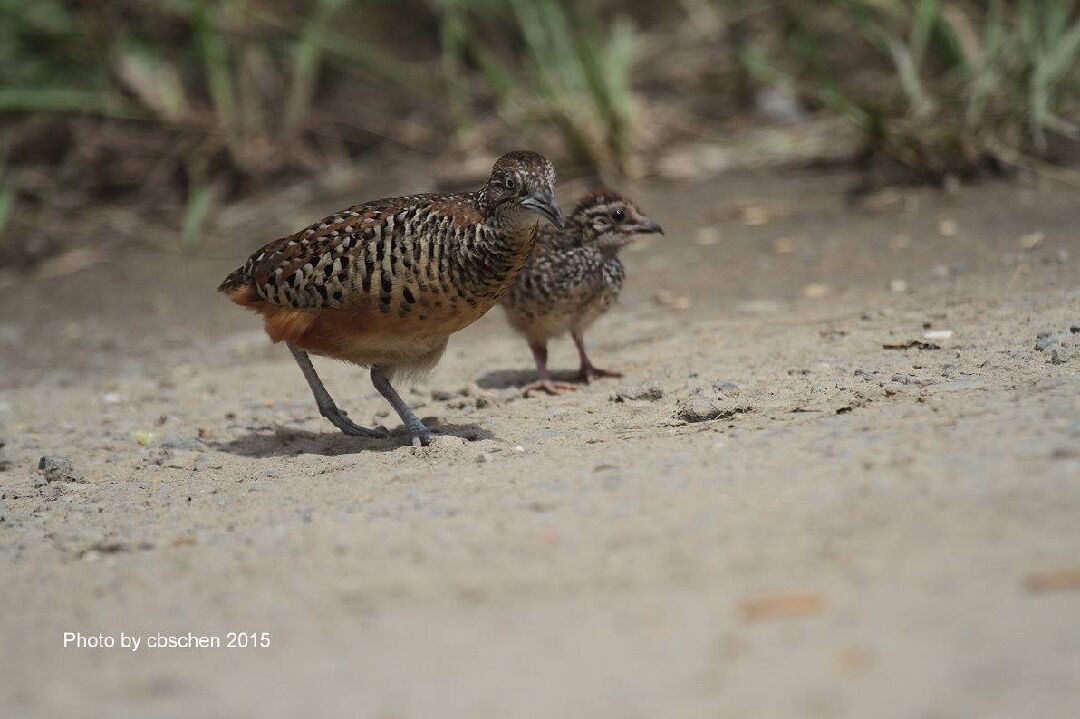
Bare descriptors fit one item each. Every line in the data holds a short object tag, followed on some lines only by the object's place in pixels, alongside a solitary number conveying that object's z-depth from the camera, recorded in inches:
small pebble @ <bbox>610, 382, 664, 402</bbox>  459.2
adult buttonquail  430.3
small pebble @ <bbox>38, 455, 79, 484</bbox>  449.4
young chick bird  519.8
